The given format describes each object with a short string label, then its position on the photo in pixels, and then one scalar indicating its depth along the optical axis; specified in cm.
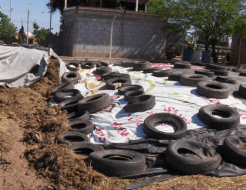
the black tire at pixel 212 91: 893
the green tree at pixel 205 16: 1820
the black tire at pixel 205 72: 1172
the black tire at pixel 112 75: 1183
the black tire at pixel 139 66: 1403
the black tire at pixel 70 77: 1224
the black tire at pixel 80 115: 799
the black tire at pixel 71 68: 1454
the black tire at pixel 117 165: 521
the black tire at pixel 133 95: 867
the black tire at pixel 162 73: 1192
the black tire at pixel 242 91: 949
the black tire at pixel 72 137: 679
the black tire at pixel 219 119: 710
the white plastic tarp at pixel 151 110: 722
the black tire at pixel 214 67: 1386
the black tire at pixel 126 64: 1546
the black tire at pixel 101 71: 1353
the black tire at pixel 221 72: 1249
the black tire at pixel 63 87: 1092
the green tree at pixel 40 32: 2763
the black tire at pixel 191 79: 999
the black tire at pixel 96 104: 849
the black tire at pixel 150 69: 1303
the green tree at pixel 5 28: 2930
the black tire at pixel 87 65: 1517
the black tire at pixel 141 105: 806
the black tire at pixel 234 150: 566
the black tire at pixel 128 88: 984
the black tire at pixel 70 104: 916
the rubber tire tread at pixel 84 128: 720
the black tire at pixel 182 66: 1390
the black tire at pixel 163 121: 666
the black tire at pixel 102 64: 1547
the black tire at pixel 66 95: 1002
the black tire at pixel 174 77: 1100
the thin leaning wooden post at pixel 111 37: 1789
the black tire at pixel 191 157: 535
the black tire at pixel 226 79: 1080
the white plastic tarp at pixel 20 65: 1172
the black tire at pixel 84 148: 628
